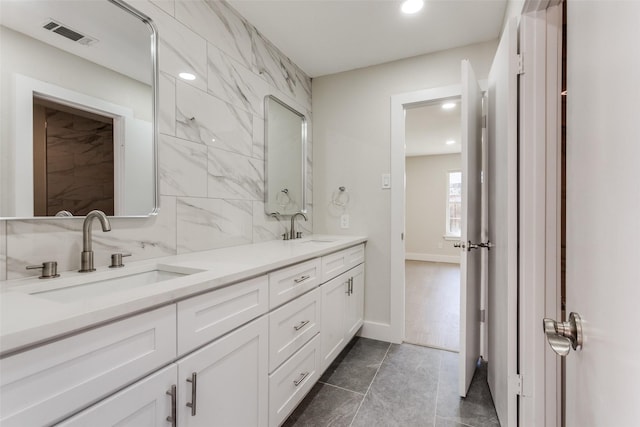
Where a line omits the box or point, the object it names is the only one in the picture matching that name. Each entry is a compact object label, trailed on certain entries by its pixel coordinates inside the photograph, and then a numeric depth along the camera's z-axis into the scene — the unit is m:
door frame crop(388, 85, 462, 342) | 2.54
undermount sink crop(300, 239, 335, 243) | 2.32
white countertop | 0.60
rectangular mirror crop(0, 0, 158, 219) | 1.00
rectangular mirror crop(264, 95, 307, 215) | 2.29
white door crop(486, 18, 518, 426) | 1.27
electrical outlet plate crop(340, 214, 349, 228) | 2.78
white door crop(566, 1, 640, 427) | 0.47
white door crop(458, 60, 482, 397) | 1.72
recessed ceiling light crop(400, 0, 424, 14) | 1.87
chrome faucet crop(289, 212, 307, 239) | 2.46
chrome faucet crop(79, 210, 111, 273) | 1.13
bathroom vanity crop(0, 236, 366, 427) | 0.62
